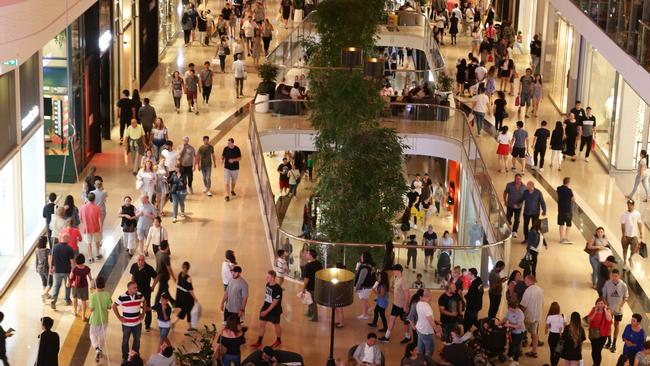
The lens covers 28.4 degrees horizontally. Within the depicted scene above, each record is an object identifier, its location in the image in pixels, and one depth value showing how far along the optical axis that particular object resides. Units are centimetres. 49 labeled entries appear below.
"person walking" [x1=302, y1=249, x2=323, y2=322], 1906
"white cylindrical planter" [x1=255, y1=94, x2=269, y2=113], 2892
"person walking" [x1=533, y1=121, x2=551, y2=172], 2798
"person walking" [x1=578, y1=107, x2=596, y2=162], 3000
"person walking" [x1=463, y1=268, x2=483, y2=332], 1848
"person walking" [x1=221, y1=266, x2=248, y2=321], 1834
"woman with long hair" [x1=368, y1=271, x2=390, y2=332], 1886
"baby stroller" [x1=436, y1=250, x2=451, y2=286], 1997
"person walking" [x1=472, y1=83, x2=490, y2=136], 3061
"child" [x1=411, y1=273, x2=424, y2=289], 2005
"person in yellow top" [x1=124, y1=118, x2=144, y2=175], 2672
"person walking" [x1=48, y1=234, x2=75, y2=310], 1919
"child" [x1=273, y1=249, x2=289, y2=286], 1995
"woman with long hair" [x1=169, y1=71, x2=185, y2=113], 3231
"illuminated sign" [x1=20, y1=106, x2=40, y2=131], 2250
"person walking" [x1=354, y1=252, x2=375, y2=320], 1938
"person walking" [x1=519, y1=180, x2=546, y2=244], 2333
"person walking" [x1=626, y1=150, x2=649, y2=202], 2616
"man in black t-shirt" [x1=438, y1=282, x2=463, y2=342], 1809
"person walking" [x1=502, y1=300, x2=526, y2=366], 1788
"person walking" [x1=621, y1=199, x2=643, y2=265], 2212
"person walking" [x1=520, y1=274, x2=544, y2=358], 1836
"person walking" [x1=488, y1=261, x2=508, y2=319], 1892
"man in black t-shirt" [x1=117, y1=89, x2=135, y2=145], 2878
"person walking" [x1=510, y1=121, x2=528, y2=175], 2775
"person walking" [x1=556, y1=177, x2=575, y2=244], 2351
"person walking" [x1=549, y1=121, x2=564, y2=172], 2828
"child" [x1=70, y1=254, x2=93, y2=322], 1853
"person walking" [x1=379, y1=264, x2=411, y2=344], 1870
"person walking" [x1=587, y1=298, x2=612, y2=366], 1788
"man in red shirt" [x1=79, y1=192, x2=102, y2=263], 2133
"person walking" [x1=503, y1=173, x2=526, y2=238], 2372
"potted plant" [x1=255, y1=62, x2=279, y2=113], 3150
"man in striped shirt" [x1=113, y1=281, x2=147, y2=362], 1719
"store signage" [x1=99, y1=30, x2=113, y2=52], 2984
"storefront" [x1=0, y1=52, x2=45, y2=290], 2138
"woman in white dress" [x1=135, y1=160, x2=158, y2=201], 2366
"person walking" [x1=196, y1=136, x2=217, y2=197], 2514
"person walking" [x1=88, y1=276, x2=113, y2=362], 1733
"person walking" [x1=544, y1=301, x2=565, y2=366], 1780
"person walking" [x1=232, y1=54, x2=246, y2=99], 3459
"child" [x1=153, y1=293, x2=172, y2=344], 1769
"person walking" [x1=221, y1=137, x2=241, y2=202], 2531
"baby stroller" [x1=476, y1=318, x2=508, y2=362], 1769
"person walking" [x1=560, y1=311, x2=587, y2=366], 1719
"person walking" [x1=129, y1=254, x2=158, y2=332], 1847
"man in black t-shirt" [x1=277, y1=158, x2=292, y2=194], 2998
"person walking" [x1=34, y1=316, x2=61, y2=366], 1620
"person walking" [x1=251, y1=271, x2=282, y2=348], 1814
